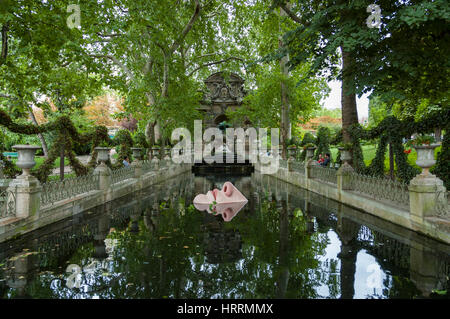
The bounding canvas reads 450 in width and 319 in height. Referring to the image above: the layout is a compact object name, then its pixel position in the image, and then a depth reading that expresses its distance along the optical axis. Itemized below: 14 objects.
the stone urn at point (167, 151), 24.35
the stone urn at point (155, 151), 19.73
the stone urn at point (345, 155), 10.77
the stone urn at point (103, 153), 10.90
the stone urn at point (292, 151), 18.17
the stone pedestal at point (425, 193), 6.39
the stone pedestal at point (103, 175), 10.50
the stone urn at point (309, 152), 14.59
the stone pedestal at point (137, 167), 14.31
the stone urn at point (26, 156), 6.56
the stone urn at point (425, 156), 6.37
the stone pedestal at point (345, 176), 10.38
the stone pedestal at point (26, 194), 6.50
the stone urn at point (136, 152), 14.84
